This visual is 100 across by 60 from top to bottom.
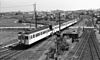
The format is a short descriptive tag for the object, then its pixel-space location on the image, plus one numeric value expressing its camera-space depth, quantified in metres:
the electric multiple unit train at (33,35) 27.62
